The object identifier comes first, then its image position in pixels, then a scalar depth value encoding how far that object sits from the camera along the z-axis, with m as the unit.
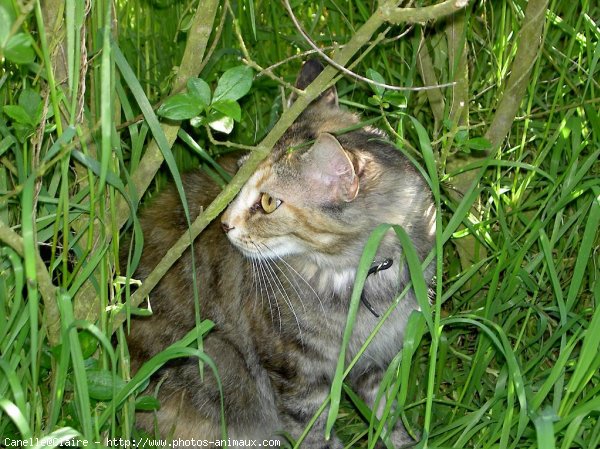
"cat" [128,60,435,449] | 1.30
